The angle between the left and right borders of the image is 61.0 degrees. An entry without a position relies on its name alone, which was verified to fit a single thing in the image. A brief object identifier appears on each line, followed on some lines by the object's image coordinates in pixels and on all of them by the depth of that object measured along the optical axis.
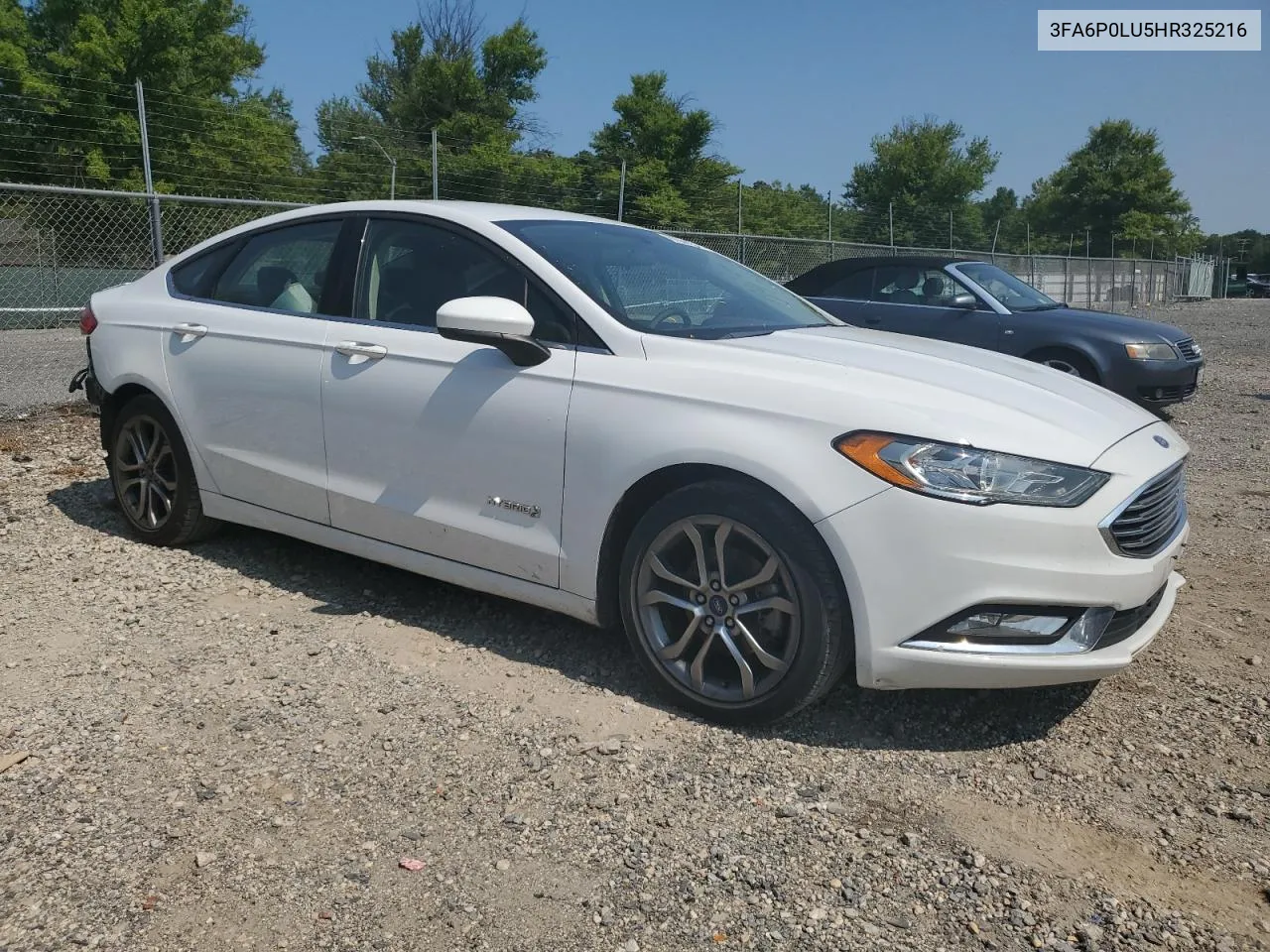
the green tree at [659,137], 35.84
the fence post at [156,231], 10.51
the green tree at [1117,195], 61.31
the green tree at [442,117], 21.48
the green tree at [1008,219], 58.66
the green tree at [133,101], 18.00
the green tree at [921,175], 59.72
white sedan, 2.88
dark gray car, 9.20
